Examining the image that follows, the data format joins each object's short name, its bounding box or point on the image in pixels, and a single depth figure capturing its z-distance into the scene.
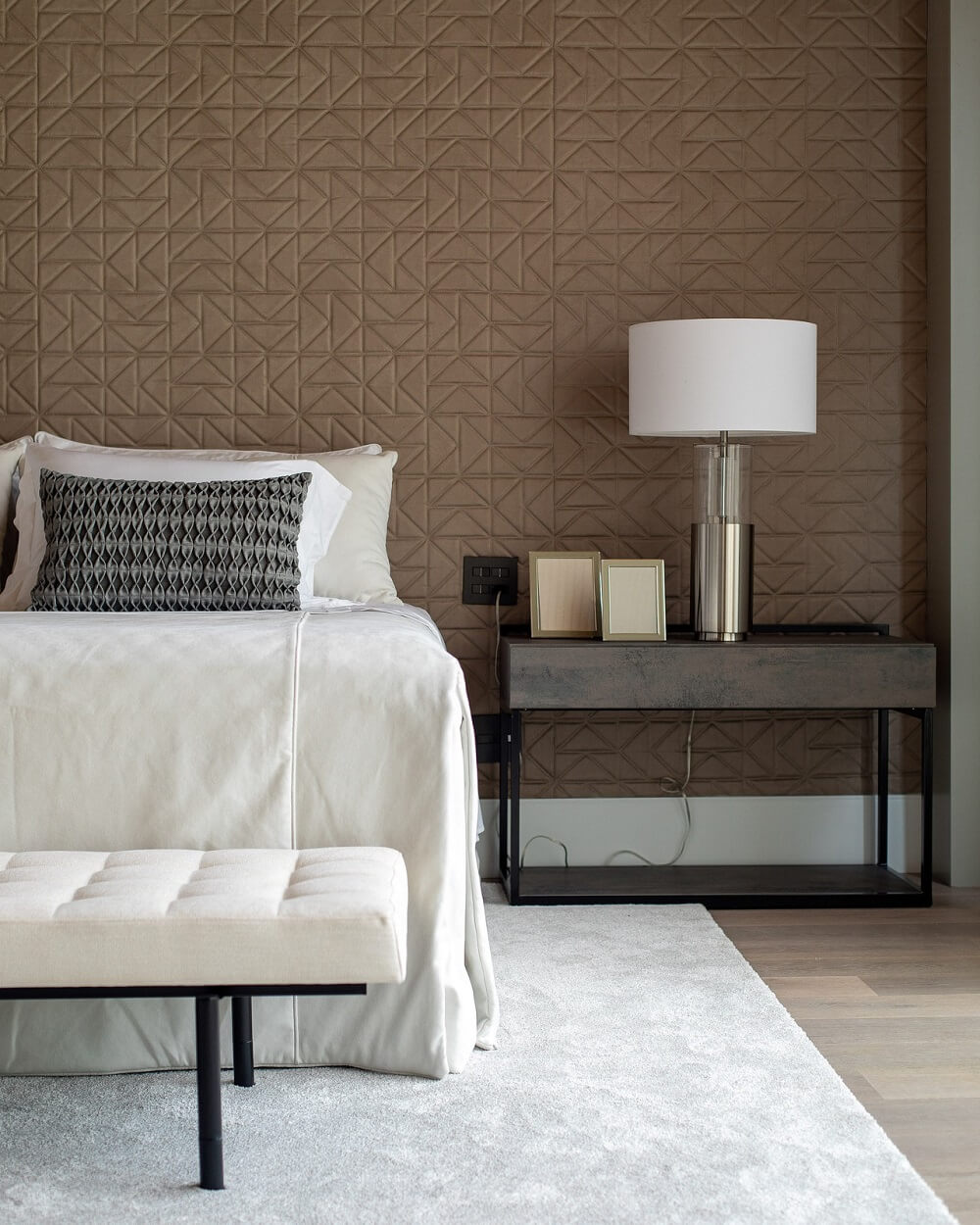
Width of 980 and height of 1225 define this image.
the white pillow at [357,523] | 3.19
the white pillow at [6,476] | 3.11
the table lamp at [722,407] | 3.09
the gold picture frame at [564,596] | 3.30
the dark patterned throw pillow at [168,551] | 2.72
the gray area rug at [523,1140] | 1.63
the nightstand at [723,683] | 3.06
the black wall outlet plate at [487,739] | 3.51
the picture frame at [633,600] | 3.21
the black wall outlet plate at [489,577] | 3.53
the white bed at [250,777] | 1.95
